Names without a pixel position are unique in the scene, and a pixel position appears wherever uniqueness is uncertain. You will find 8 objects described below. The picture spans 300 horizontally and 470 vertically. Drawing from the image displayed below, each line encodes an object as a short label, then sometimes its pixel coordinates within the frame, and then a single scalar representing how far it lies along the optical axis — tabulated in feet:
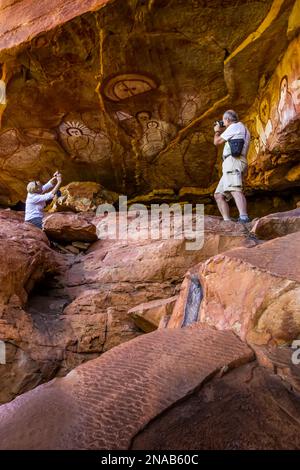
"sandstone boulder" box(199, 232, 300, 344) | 6.55
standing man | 15.61
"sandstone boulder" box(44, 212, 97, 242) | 18.13
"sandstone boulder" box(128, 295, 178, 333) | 11.03
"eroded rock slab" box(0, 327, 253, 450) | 4.78
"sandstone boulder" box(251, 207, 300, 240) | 13.42
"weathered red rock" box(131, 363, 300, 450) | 4.58
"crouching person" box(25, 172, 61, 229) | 19.65
